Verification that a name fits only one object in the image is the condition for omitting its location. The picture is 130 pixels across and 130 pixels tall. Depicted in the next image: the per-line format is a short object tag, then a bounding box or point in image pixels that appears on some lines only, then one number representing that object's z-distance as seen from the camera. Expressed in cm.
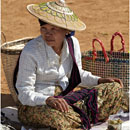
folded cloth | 479
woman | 452
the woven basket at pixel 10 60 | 579
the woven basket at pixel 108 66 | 598
